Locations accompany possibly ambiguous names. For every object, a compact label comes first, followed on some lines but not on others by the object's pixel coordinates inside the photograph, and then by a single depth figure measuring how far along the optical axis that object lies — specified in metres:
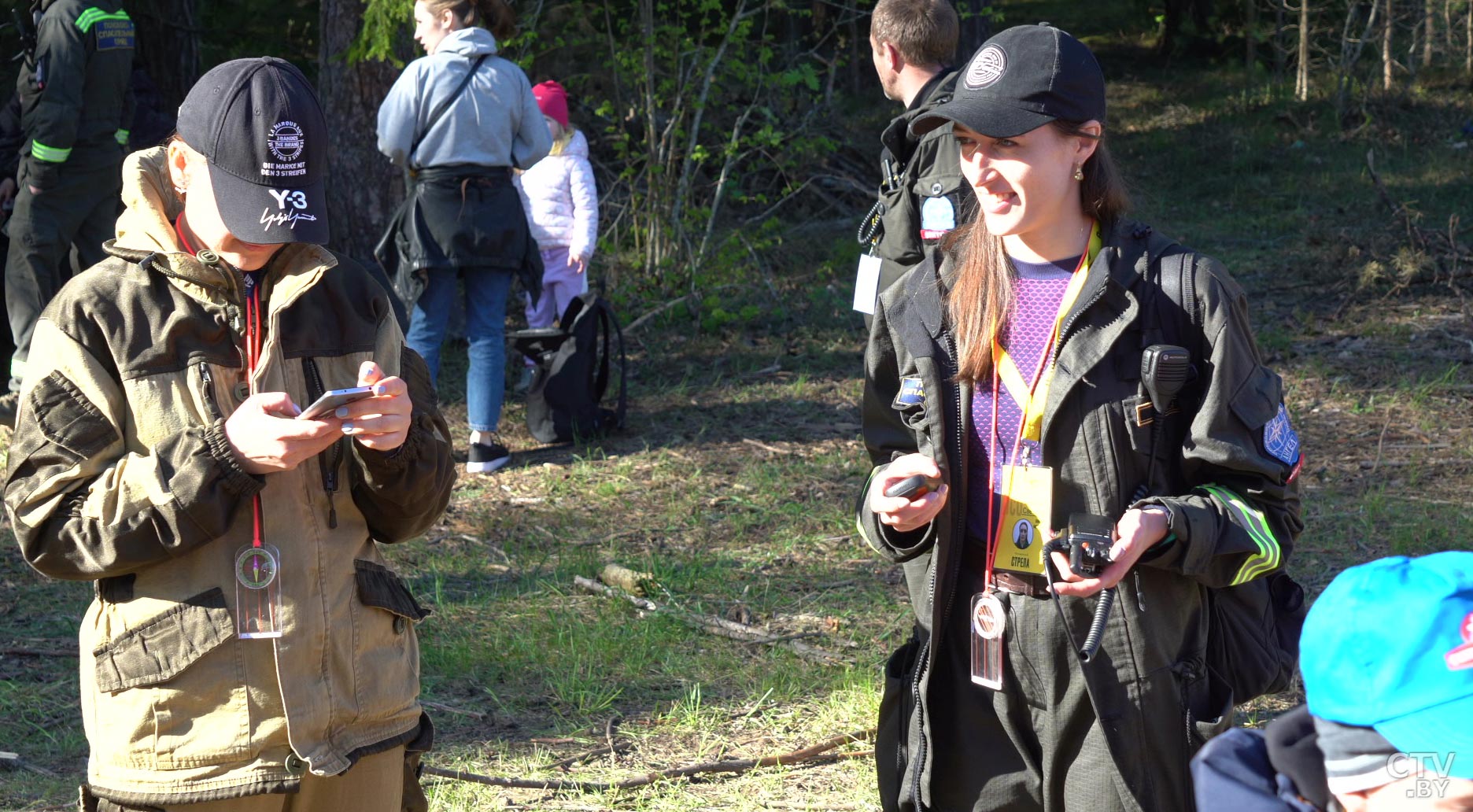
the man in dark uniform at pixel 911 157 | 4.68
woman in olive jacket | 2.35
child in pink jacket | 7.99
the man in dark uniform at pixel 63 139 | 7.59
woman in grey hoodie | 6.59
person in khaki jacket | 2.18
